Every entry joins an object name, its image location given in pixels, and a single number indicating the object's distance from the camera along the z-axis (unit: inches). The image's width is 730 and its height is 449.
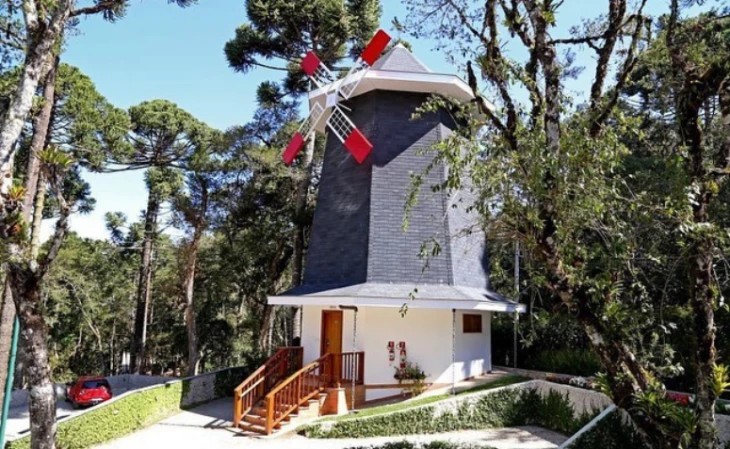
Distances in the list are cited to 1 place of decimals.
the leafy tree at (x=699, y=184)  141.9
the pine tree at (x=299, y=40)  685.9
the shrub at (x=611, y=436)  282.8
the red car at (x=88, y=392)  618.8
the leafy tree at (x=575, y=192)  149.9
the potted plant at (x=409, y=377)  459.6
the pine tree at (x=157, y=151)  764.0
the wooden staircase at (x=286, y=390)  409.4
